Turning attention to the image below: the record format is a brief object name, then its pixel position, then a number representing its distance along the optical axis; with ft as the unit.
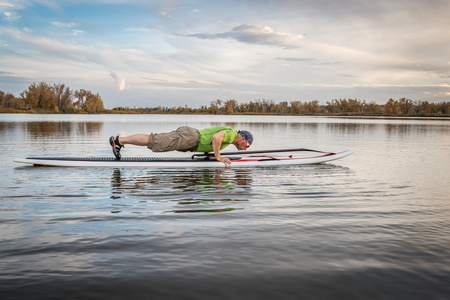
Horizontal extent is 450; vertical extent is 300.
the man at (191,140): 33.35
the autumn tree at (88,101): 533.14
